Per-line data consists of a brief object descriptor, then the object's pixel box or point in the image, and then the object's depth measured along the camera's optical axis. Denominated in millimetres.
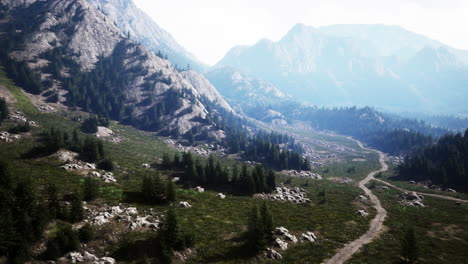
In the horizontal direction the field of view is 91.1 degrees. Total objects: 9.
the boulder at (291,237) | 44844
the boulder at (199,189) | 76412
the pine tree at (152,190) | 55453
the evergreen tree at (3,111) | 103100
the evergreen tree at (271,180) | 85862
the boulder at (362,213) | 66062
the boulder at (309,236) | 46431
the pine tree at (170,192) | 57000
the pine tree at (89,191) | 49031
